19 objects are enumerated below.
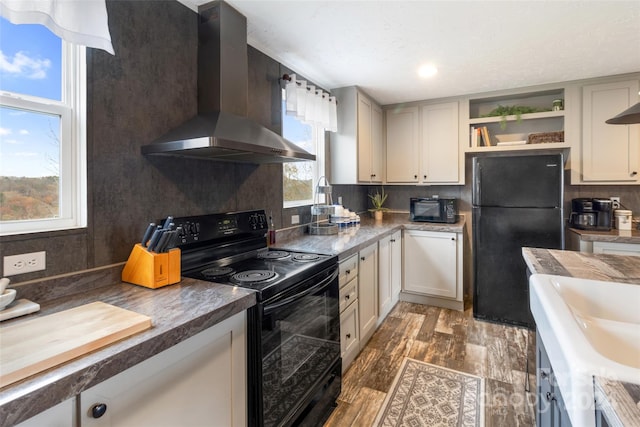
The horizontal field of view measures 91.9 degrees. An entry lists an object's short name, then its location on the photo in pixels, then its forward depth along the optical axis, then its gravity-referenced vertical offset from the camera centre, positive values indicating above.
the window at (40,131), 1.15 +0.32
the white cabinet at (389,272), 2.84 -0.63
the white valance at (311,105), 2.53 +0.94
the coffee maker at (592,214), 2.80 -0.05
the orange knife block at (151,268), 1.30 -0.25
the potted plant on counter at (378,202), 3.93 +0.10
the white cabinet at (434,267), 3.25 -0.63
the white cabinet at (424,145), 3.59 +0.78
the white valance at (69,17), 1.02 +0.69
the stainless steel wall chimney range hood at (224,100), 1.52 +0.64
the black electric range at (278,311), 1.31 -0.49
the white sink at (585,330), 0.63 -0.35
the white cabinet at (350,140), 3.22 +0.74
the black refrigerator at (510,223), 2.79 -0.14
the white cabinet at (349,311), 2.08 -0.71
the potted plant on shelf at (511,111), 3.31 +1.06
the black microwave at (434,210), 3.44 -0.01
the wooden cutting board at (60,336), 0.71 -0.34
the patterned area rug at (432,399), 1.75 -1.18
